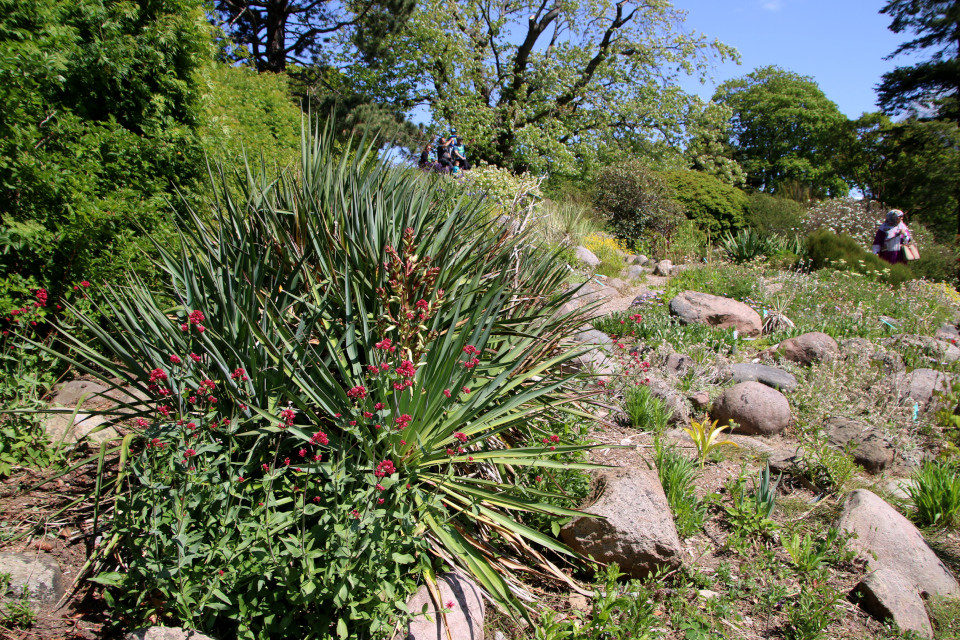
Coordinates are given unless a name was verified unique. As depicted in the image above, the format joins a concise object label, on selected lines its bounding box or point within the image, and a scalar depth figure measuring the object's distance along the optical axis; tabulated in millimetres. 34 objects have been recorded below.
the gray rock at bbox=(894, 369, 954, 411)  5070
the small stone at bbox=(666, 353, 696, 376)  5426
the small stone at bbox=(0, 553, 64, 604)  2135
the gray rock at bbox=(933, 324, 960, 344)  6887
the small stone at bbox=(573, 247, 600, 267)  10016
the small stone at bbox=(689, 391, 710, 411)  4938
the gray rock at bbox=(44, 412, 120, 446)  3011
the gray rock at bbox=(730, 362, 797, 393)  5316
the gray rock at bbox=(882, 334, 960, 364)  6062
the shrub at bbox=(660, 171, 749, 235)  14445
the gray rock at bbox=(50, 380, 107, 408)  3314
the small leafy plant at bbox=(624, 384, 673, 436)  4211
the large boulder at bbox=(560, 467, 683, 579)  2789
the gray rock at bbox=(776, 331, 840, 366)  5984
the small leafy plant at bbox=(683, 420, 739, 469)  3869
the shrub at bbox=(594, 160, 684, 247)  13664
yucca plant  1961
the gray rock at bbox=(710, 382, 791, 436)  4609
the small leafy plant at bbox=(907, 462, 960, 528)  3516
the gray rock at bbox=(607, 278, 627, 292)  9320
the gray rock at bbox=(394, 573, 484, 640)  2225
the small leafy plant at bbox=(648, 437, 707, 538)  3166
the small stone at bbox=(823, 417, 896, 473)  4137
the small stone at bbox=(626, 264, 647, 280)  10438
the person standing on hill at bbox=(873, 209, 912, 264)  11000
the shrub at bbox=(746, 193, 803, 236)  13688
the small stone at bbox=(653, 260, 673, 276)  10627
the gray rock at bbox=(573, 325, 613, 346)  5504
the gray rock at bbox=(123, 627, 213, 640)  1892
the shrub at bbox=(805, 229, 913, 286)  9766
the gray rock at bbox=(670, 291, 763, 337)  7000
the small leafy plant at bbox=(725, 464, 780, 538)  3203
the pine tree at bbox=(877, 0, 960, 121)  23969
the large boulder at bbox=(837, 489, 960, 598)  2955
